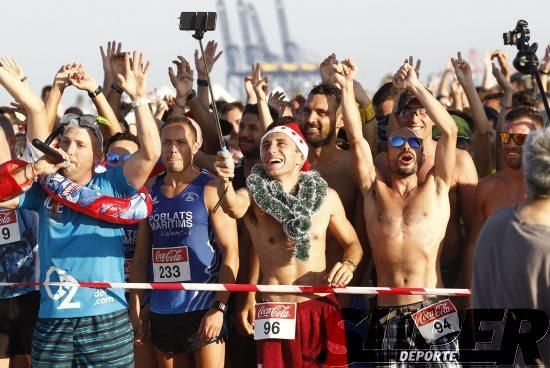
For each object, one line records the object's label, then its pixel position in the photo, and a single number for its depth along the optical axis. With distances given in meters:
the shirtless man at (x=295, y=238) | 13.62
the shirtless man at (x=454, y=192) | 14.99
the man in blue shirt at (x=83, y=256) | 12.99
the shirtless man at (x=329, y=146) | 15.31
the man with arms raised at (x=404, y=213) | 13.91
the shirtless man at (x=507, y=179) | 14.16
